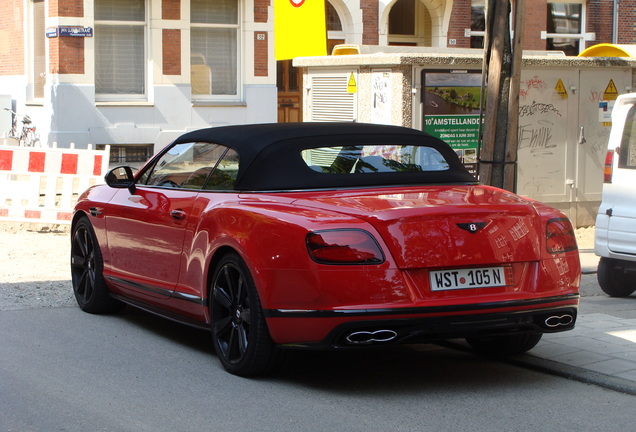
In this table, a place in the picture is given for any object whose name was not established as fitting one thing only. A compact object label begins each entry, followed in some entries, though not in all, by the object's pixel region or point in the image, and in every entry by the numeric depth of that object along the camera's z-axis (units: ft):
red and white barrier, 46.34
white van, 30.76
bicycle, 76.69
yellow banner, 46.26
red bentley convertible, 18.37
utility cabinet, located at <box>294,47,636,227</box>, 42.88
